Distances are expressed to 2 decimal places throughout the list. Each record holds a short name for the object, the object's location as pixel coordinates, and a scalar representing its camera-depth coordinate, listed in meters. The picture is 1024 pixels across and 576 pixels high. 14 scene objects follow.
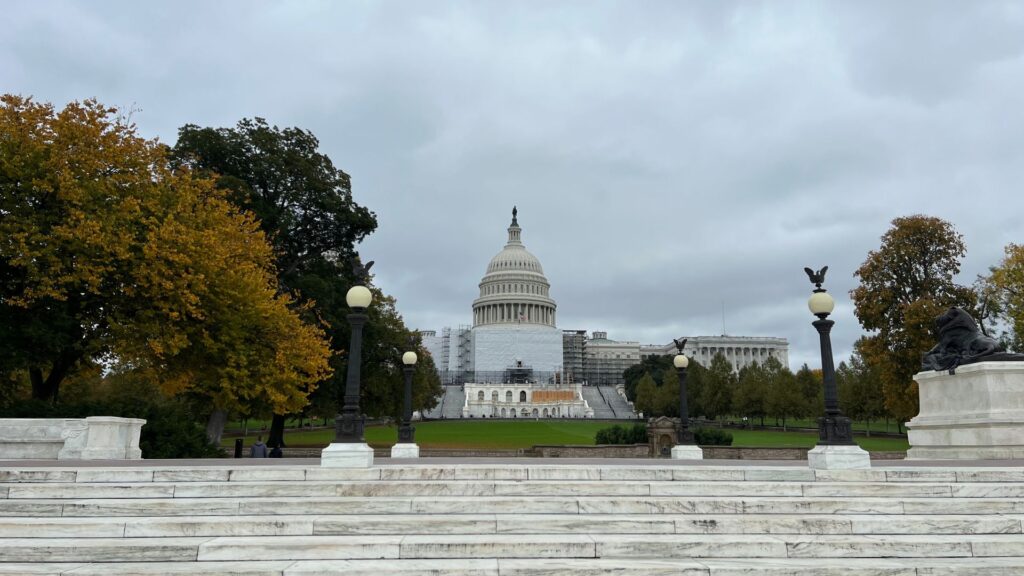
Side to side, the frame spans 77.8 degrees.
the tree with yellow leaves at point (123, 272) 17.58
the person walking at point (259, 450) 21.42
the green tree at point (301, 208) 30.44
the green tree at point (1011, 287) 34.31
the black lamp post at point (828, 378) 12.09
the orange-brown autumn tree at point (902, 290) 32.69
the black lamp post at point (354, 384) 12.39
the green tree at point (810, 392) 57.97
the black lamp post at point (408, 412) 21.05
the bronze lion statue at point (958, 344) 17.45
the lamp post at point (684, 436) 18.78
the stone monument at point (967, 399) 16.33
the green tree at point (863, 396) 47.94
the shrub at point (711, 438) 29.52
